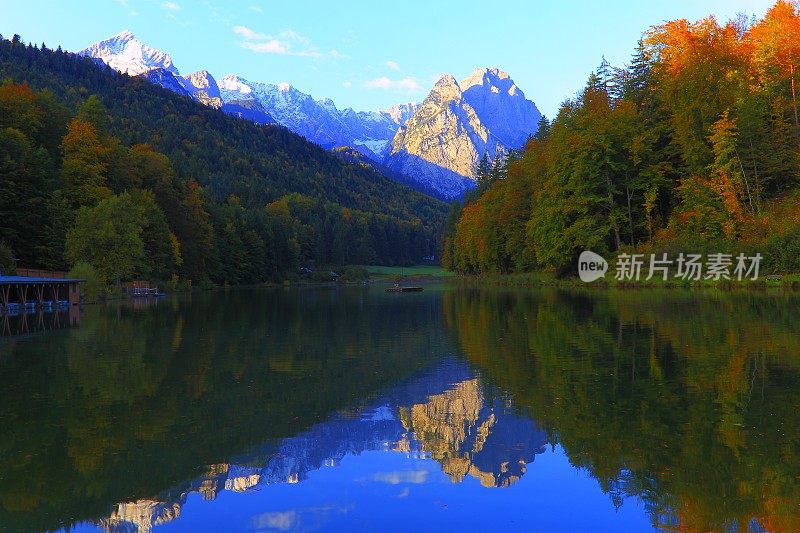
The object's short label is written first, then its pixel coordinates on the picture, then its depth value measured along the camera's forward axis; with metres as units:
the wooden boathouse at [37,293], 45.28
